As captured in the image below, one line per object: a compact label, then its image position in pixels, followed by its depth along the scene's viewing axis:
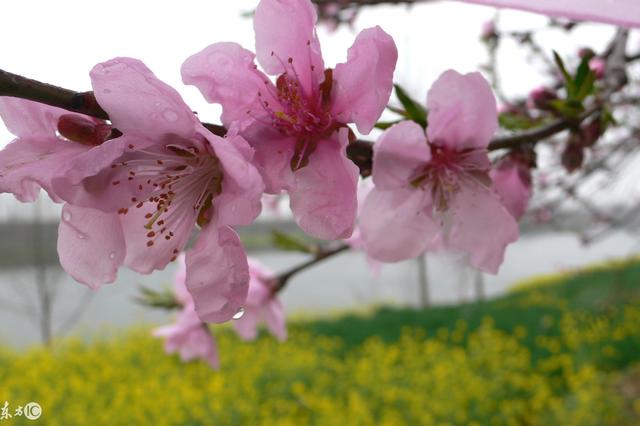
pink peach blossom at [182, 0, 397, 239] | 0.09
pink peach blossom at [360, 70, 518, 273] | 0.12
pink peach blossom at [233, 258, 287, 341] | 0.25
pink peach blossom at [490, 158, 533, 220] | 0.14
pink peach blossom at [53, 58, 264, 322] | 0.08
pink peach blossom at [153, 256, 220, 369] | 0.26
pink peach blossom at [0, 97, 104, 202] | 0.09
